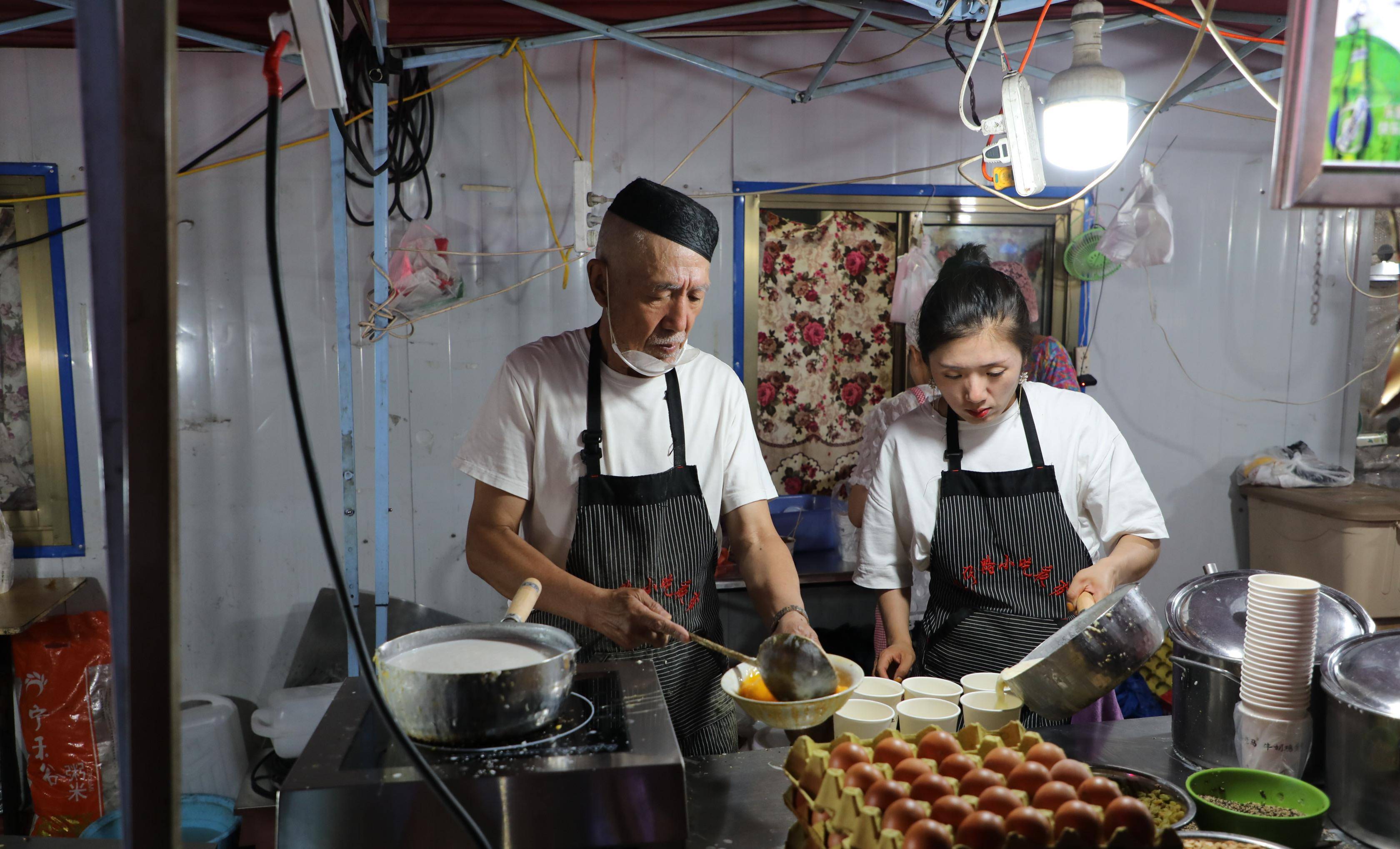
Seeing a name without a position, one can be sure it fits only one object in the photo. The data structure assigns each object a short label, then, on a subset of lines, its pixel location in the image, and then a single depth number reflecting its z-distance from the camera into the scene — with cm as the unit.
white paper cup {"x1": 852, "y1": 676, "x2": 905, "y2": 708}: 161
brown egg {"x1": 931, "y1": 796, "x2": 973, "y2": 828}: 103
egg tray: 96
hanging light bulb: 227
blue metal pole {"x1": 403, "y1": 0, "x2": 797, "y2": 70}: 304
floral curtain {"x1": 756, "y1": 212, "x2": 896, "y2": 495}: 420
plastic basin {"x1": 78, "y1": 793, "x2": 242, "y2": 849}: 316
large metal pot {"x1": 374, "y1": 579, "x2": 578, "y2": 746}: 106
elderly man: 201
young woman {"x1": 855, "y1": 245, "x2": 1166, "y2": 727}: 222
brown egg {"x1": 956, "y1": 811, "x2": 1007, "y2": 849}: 98
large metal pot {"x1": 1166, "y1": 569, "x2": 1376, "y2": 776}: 151
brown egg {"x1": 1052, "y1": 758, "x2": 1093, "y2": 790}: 108
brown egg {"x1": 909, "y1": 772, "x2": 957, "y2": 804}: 108
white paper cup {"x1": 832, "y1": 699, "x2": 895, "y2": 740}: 148
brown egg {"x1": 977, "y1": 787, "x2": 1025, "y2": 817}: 103
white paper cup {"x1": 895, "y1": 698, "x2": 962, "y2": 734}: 148
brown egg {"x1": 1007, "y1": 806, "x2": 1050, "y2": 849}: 96
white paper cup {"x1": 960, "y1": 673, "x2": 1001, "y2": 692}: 165
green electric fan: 417
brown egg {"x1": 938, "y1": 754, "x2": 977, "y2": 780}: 115
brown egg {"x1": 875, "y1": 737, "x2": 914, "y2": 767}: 120
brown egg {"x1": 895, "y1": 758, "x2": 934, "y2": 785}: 114
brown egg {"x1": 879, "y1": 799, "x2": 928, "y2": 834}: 103
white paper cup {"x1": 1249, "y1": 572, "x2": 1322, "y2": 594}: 135
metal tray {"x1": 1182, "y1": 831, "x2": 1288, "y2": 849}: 119
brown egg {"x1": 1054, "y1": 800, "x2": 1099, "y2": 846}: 96
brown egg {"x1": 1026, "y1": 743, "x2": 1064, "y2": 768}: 114
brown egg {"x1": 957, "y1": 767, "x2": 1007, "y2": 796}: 110
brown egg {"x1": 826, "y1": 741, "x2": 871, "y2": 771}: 119
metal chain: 451
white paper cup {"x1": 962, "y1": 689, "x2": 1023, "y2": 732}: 149
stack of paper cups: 136
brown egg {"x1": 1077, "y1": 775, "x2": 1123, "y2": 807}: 104
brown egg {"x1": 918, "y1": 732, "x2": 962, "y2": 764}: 121
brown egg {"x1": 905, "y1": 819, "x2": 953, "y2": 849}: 99
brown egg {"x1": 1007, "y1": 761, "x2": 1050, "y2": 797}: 109
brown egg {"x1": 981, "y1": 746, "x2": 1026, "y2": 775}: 115
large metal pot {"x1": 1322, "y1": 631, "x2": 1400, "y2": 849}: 126
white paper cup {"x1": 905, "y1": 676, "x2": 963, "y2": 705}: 159
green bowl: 123
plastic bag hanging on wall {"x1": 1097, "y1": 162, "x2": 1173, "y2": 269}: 379
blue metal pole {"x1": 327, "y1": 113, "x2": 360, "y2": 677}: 284
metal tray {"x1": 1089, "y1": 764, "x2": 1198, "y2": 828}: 131
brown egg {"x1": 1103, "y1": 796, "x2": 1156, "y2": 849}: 95
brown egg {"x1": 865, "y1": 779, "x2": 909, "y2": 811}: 108
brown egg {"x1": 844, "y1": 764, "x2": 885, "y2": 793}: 112
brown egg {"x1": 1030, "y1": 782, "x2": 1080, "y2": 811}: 102
